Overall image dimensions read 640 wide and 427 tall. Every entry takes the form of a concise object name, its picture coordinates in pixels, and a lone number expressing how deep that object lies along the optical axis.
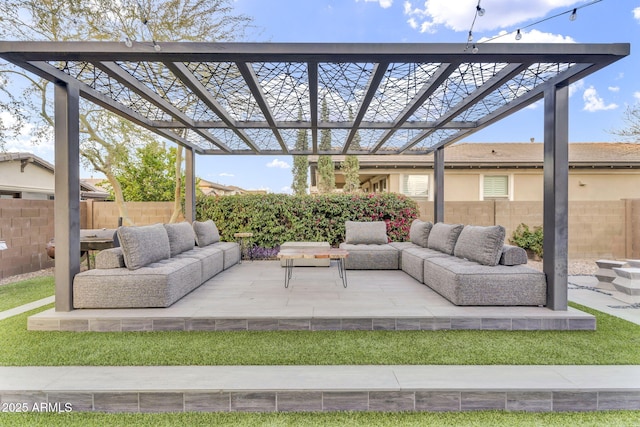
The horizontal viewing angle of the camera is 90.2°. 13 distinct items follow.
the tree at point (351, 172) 11.07
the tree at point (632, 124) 8.84
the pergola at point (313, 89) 2.84
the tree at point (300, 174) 17.86
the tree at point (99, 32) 6.33
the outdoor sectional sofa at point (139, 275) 3.64
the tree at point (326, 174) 12.57
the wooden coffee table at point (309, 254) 4.48
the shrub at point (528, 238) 7.97
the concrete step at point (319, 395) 2.18
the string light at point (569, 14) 2.83
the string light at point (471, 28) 2.79
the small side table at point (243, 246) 7.67
